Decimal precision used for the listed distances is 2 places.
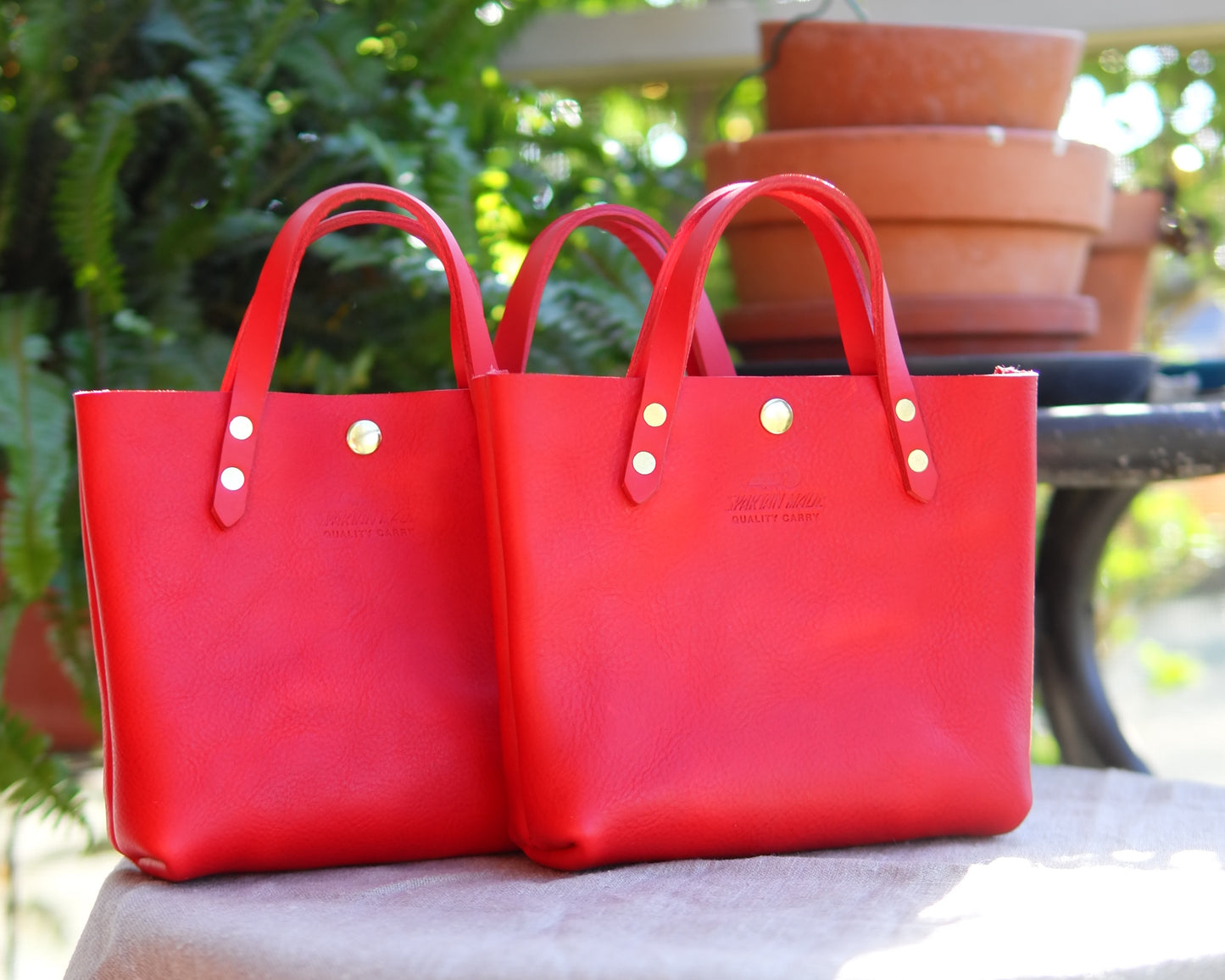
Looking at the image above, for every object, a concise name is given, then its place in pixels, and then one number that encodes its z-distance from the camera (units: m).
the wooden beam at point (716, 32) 1.78
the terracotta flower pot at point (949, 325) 1.21
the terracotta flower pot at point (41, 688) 1.61
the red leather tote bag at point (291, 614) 0.77
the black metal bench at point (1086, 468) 0.98
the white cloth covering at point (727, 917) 0.59
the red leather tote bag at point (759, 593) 0.77
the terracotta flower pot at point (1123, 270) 1.44
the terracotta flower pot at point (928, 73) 1.24
